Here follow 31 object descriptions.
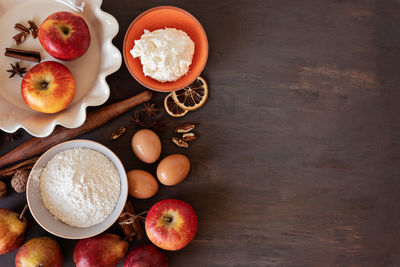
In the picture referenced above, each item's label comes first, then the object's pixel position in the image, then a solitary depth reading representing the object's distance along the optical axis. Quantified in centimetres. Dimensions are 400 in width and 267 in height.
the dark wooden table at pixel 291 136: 101
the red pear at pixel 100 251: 90
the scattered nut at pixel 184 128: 100
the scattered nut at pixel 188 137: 101
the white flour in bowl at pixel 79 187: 91
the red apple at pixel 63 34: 88
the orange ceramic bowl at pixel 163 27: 94
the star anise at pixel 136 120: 99
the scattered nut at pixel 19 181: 94
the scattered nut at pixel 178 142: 100
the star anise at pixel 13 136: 99
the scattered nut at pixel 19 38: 95
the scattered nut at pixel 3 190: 96
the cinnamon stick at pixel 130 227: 97
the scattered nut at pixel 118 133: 99
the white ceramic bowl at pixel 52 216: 90
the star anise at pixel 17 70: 95
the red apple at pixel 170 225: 90
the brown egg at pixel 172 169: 95
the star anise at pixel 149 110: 99
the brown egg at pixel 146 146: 96
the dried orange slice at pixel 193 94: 100
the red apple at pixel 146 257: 91
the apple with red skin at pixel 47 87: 88
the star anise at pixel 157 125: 99
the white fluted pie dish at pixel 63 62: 94
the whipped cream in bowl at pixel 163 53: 90
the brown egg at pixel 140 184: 95
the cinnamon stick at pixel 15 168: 98
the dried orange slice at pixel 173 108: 100
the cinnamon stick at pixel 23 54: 94
